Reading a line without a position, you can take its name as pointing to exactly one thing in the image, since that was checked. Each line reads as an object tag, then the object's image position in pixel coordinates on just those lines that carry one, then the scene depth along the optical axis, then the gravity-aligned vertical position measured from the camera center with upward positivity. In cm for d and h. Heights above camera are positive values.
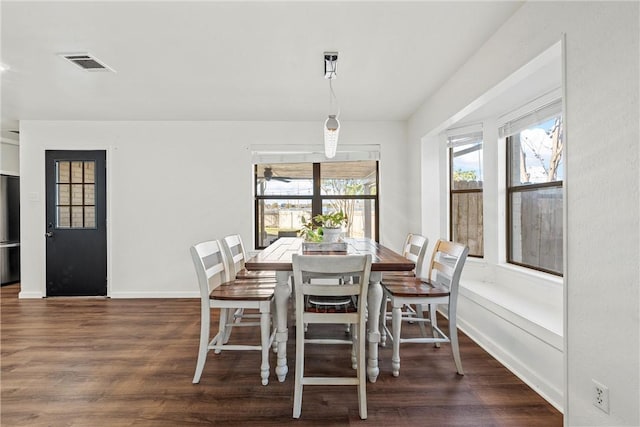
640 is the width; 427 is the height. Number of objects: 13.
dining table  221 -53
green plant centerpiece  303 -16
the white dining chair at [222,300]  234 -59
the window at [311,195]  502 +23
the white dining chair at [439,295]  247 -58
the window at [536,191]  303 +18
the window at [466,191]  399 +22
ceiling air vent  280 +122
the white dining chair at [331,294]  193 -45
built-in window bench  217 -78
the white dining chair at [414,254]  300 -38
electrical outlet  155 -81
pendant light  276 +68
